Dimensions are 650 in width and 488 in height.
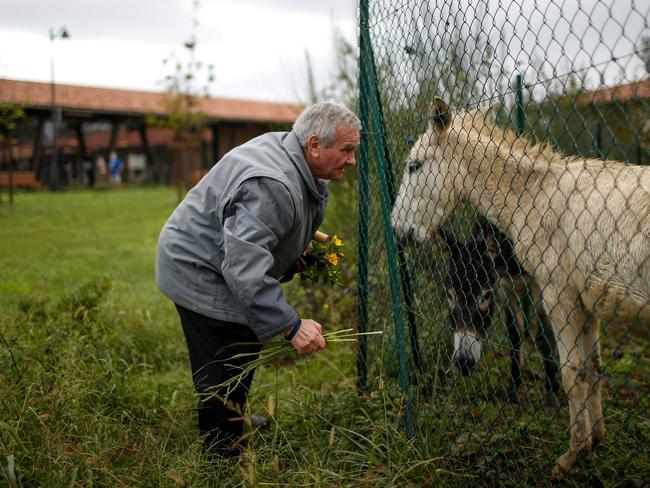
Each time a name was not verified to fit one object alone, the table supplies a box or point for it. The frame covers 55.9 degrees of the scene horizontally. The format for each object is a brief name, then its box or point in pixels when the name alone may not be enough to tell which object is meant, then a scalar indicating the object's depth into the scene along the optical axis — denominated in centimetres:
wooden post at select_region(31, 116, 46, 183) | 2666
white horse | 267
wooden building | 2669
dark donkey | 354
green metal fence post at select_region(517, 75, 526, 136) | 450
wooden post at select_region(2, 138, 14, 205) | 1470
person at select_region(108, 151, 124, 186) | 2966
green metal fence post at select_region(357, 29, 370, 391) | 396
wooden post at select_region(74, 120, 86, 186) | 2969
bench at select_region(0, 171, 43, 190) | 2317
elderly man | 276
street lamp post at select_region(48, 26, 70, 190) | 2460
